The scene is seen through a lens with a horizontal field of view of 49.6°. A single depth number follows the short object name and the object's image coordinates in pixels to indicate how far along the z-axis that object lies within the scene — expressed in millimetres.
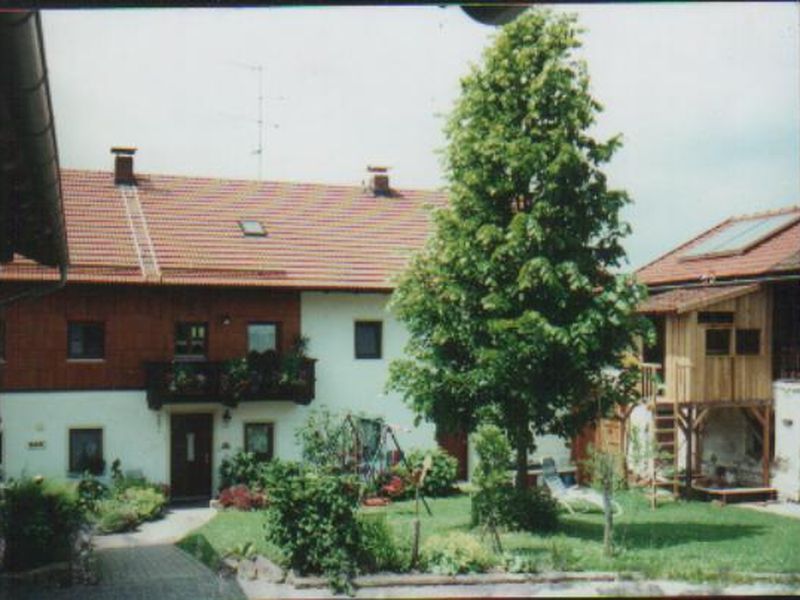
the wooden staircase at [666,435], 18511
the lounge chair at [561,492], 17775
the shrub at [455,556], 10938
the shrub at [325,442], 16750
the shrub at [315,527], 10501
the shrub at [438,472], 17453
